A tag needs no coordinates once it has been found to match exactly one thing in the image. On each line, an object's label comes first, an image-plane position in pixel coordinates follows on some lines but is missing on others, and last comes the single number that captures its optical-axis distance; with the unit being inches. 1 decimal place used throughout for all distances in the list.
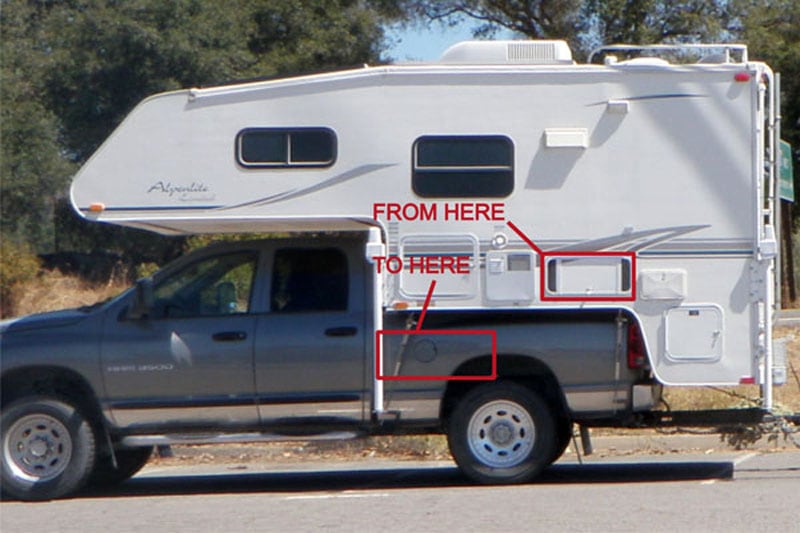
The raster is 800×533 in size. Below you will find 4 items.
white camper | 723.4
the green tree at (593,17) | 2105.4
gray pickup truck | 731.3
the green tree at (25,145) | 2180.5
